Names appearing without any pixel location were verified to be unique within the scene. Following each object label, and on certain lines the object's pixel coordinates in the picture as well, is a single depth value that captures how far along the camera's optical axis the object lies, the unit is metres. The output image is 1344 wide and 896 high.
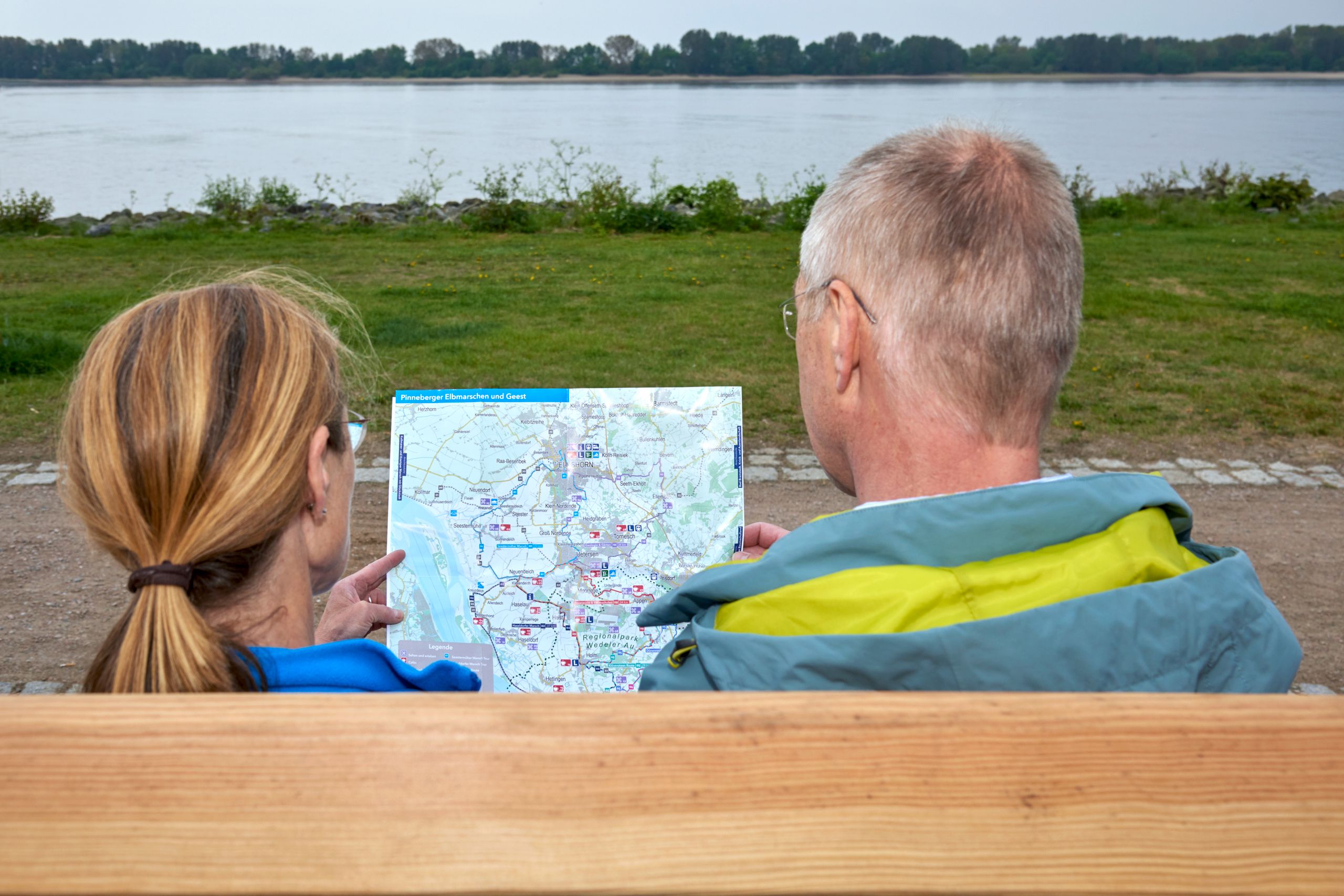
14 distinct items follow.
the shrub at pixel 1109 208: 15.23
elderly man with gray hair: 1.27
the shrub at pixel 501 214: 14.17
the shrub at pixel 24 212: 13.95
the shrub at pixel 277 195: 16.03
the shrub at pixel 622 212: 14.00
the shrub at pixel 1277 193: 15.60
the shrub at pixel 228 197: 14.87
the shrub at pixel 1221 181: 16.42
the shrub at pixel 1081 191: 15.05
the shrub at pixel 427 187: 16.47
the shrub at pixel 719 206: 14.19
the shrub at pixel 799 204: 14.07
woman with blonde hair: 1.33
